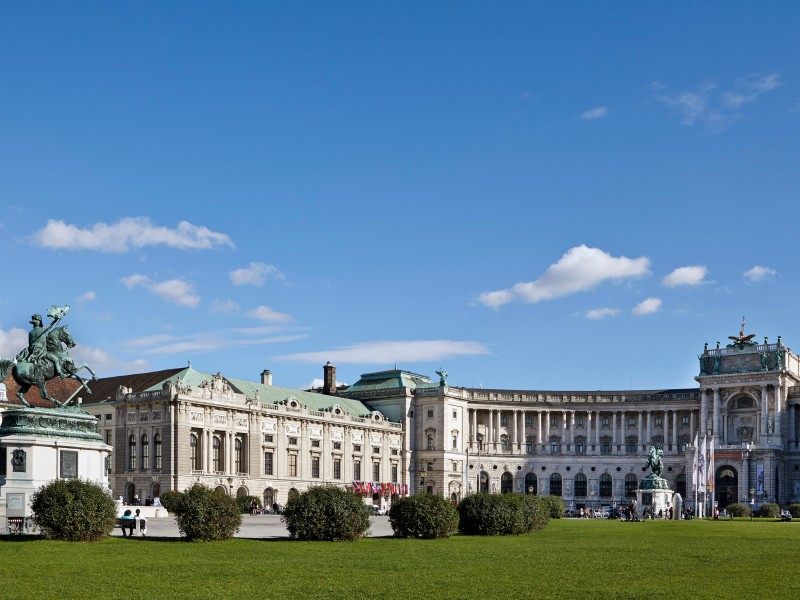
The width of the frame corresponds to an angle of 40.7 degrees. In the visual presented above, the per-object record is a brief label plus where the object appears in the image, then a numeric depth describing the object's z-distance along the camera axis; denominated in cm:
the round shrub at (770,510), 11192
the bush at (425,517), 4812
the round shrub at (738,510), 11256
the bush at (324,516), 4556
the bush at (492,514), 5203
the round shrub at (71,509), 3975
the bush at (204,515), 4297
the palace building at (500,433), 12175
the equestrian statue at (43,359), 4403
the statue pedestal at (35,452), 4184
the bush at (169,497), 4402
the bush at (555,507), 8403
